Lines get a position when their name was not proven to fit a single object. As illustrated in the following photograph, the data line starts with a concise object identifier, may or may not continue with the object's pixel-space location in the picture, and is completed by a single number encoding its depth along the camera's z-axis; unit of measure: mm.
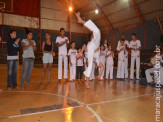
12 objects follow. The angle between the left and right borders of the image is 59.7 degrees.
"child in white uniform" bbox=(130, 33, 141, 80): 6559
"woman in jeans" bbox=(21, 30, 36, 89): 4332
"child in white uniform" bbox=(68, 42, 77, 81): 5914
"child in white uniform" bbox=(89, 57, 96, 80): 6380
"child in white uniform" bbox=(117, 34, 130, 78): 6856
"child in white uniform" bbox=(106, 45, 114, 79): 6789
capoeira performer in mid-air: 4207
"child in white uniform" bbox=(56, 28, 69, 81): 5526
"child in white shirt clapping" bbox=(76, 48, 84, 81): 6344
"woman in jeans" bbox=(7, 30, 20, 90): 4008
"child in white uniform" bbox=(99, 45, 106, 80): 6852
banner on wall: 14859
